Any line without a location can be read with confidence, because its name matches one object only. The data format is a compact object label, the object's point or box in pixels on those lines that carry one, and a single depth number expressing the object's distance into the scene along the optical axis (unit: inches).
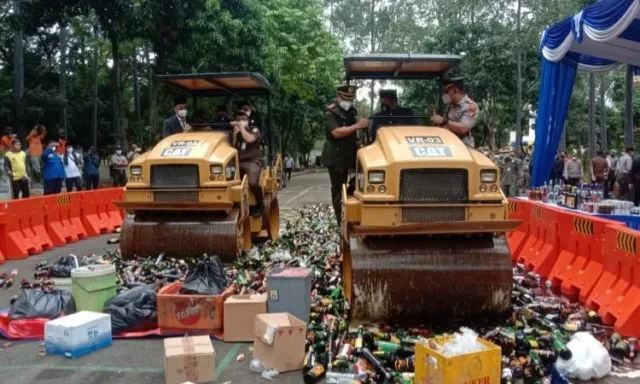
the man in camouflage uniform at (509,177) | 800.9
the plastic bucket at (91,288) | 248.8
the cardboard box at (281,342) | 202.8
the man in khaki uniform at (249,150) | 391.5
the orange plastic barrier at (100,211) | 511.8
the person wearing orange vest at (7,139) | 636.7
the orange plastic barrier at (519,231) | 385.4
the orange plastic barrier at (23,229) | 404.5
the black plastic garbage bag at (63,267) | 286.5
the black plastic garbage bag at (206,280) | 246.4
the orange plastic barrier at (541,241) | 336.5
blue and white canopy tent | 561.9
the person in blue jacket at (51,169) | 614.9
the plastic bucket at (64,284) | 272.8
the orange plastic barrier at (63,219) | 459.5
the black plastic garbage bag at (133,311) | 244.5
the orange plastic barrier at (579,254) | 282.8
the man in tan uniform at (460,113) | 287.9
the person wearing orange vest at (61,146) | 709.6
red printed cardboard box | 237.1
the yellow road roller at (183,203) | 340.2
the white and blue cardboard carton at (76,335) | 219.8
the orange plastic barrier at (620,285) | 236.5
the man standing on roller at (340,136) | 314.2
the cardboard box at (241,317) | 233.8
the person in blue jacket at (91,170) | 824.9
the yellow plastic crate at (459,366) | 168.4
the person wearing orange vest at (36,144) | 734.5
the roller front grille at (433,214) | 239.6
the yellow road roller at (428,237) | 233.9
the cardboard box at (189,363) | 193.2
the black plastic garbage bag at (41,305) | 246.4
